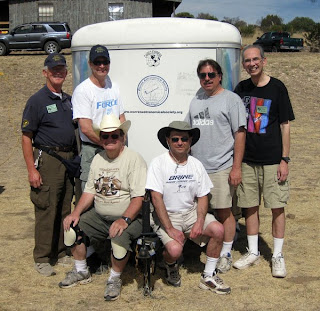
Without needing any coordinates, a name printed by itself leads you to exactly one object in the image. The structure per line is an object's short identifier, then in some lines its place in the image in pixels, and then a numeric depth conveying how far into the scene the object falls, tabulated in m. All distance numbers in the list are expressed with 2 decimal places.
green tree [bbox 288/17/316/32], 46.03
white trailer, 4.69
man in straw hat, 4.07
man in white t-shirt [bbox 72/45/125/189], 4.40
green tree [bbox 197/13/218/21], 44.92
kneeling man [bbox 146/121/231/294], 4.08
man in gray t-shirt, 4.25
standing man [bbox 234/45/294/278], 4.34
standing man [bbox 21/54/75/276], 4.47
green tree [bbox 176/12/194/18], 45.38
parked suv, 20.98
